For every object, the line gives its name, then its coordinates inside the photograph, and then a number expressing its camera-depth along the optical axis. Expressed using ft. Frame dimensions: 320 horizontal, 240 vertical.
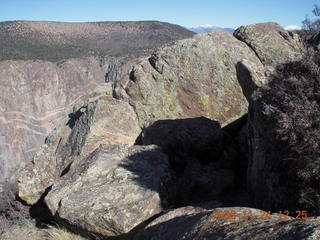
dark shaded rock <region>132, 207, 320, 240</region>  7.75
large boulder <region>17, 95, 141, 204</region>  25.82
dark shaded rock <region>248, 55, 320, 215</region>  12.03
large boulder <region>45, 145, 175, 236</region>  15.78
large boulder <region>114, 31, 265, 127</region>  29.53
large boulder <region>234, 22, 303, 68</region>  29.45
